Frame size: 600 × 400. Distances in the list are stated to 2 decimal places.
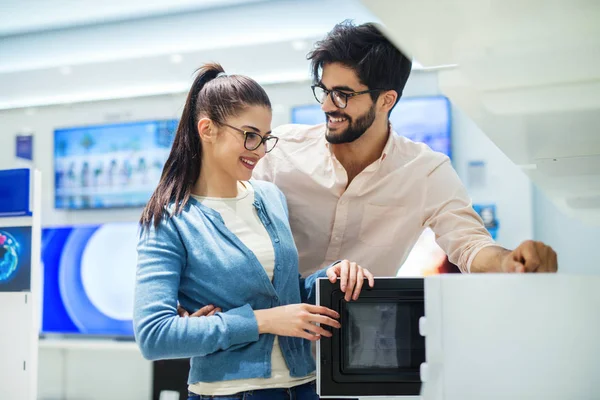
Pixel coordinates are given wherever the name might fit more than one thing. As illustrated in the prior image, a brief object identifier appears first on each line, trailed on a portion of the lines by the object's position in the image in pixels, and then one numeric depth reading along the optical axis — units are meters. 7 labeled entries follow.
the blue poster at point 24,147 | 4.91
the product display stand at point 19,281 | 2.73
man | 2.04
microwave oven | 0.80
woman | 1.38
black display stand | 4.08
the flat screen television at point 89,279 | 4.48
